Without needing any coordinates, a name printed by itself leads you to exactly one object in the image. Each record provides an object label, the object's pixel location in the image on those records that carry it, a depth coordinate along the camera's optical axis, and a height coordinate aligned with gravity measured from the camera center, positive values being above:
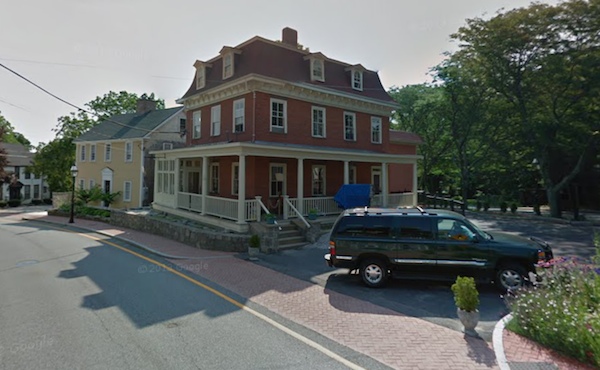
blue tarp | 16.22 -0.31
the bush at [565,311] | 4.53 -1.91
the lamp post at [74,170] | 22.82 +1.34
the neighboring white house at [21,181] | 46.31 +1.17
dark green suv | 7.83 -1.45
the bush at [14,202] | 44.41 -1.84
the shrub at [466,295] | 5.66 -1.83
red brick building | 16.14 +3.36
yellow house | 28.12 +3.57
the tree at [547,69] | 19.66 +8.01
